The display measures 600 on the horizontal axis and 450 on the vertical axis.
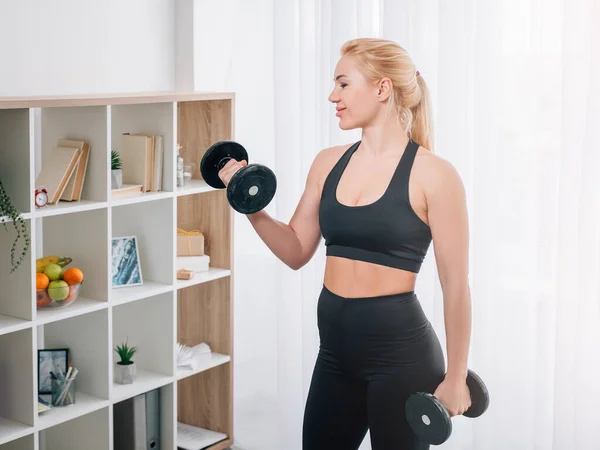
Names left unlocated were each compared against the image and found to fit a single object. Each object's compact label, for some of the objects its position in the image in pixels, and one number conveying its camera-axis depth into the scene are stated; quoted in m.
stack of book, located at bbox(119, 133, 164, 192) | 3.22
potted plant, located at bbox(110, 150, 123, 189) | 3.11
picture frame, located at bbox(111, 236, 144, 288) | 3.29
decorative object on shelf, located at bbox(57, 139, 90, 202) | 2.97
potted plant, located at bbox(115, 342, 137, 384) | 3.28
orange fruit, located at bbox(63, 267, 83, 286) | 2.98
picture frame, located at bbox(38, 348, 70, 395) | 3.05
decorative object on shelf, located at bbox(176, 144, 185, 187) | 3.38
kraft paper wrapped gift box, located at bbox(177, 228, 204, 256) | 3.51
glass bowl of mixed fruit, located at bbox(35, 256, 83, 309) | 2.92
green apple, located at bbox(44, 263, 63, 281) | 2.96
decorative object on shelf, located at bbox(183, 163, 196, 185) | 3.48
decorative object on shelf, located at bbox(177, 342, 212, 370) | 3.48
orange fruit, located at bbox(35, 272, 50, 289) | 2.90
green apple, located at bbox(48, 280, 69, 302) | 2.93
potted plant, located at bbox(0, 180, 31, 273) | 2.69
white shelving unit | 2.84
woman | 2.22
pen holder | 3.04
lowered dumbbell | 2.11
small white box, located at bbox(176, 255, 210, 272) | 3.49
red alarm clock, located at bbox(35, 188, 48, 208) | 2.83
